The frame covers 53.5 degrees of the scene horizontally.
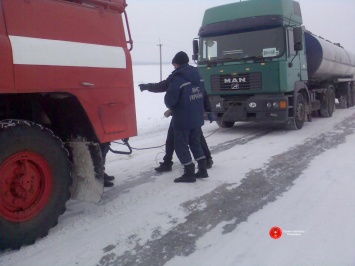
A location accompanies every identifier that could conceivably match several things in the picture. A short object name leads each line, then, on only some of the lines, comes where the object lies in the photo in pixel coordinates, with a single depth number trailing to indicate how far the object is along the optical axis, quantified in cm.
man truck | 852
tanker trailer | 1077
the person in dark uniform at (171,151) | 545
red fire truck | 288
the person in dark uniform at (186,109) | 478
